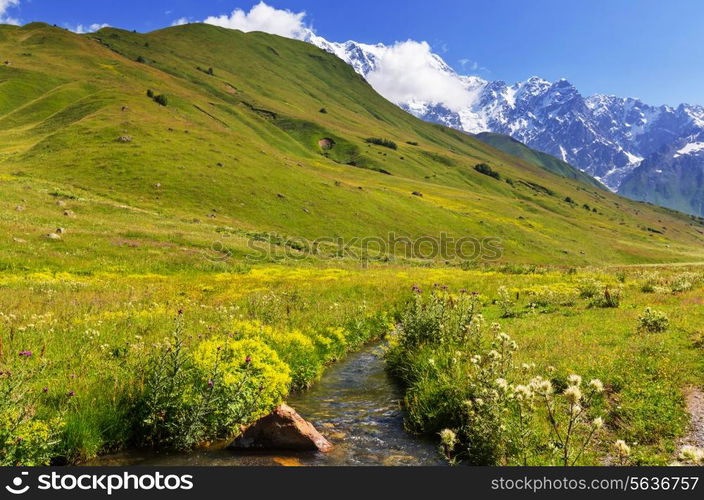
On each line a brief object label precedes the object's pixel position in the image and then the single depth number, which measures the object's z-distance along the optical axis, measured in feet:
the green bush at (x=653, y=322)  49.29
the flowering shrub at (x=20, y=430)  21.08
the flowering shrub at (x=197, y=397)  28.07
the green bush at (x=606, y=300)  71.26
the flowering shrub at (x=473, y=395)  24.12
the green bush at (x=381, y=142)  604.49
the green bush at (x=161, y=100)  348.38
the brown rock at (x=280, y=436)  28.91
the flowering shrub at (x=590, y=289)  81.09
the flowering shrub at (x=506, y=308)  68.83
